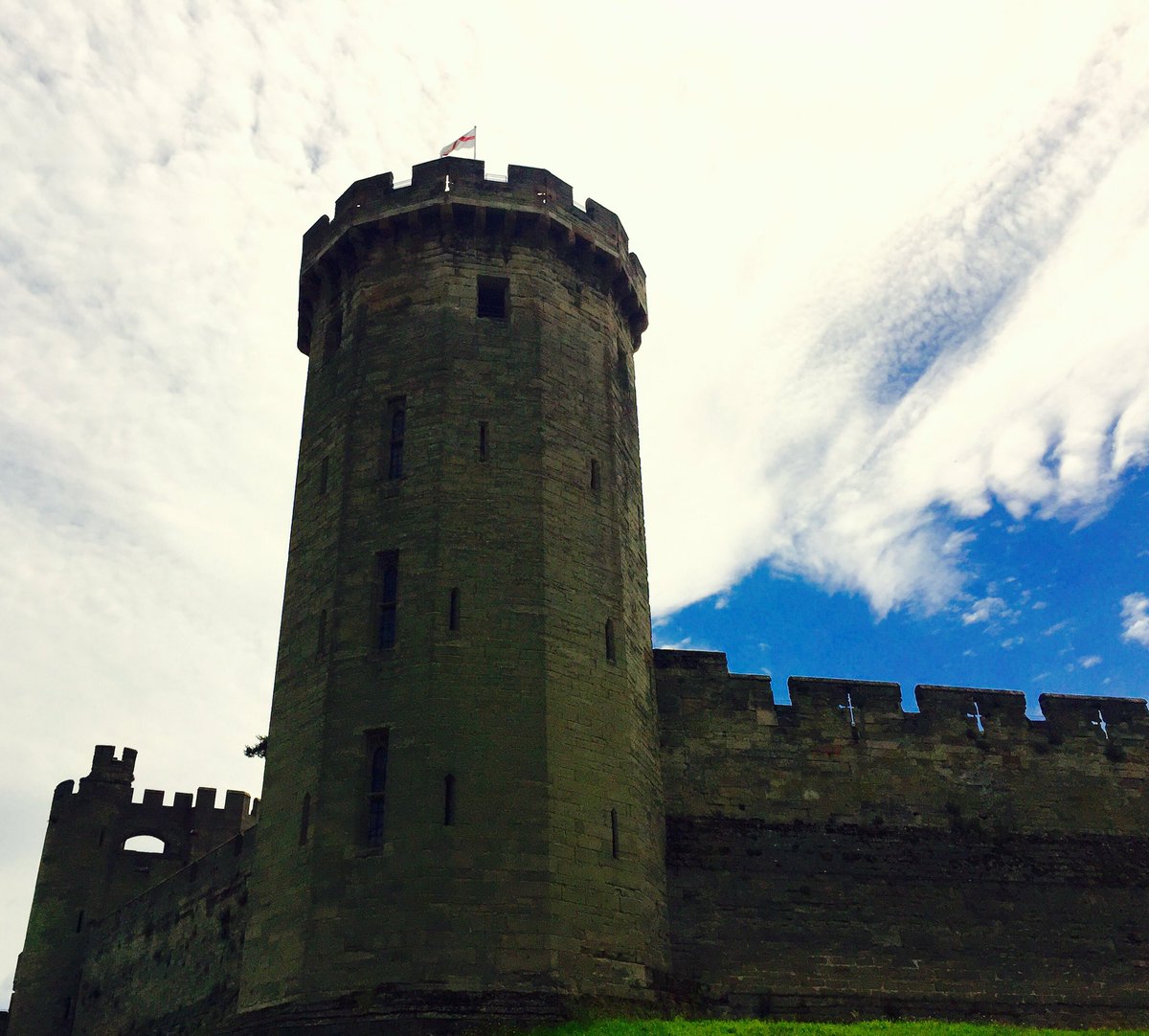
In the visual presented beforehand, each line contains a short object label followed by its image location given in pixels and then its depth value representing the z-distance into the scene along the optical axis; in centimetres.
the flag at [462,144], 2239
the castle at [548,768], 1560
